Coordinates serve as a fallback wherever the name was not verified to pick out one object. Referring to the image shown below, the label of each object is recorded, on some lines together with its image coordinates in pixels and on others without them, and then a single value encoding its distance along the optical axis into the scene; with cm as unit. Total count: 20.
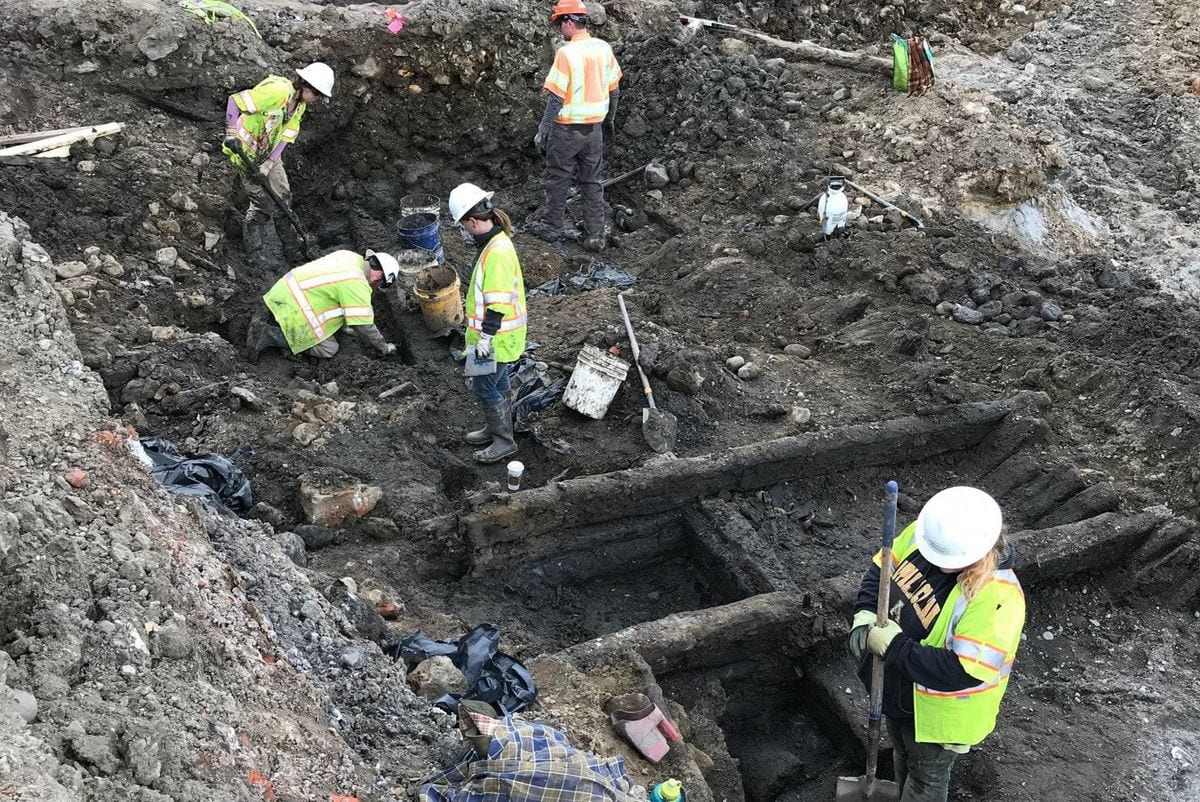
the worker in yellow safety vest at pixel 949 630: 359
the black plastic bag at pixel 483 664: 430
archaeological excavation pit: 496
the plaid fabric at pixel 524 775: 342
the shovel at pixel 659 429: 646
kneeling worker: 688
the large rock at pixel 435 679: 422
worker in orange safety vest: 857
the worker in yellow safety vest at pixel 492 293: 585
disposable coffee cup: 607
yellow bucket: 751
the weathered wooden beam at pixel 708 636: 483
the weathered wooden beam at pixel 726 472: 569
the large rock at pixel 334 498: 572
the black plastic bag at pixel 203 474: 531
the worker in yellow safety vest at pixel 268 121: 805
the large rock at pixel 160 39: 864
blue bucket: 822
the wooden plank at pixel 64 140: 773
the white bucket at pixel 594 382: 664
